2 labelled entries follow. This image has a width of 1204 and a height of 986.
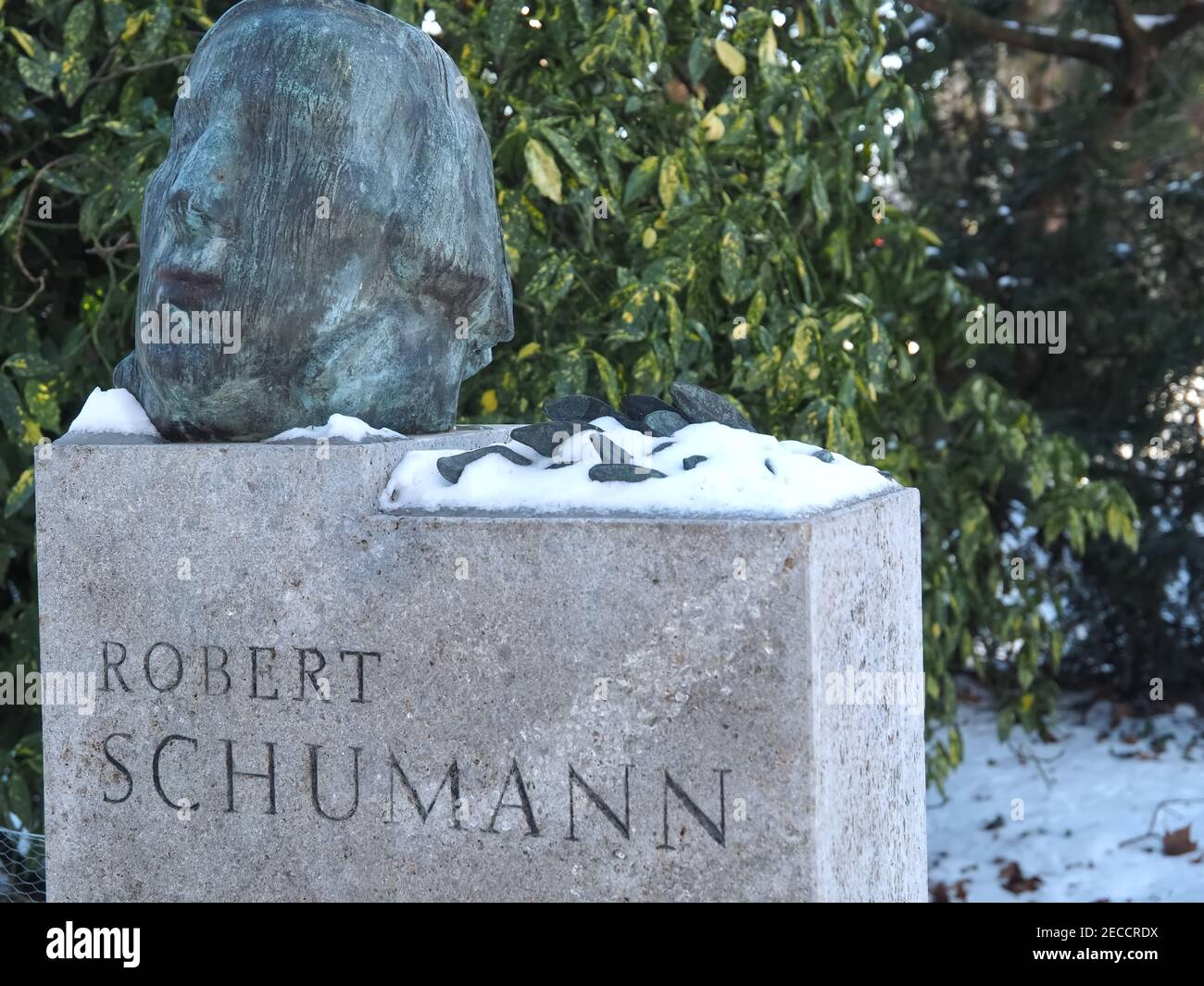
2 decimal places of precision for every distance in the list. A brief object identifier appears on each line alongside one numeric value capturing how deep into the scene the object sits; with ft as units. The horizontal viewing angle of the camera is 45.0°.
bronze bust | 8.05
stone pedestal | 7.14
